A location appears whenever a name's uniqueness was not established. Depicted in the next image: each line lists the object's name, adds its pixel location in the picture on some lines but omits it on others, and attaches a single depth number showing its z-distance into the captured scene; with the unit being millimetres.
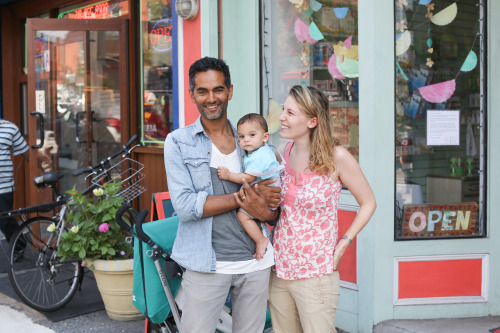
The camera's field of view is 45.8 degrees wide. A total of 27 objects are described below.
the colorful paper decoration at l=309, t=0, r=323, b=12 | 4727
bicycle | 4887
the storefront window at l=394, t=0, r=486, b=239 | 4352
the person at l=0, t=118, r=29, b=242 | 5961
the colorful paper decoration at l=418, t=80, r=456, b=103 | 4414
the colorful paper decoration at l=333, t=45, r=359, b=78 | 4449
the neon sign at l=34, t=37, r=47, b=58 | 6638
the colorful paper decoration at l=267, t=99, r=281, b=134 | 5026
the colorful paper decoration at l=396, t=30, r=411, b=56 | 4254
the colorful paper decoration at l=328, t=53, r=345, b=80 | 4582
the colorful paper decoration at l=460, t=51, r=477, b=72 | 4410
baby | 2619
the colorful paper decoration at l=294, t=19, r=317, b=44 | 4820
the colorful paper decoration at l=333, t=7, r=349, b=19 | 4504
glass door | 6590
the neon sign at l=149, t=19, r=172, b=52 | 5986
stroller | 3053
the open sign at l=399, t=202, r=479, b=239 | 4363
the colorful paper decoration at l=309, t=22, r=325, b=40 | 4738
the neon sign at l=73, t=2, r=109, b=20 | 7004
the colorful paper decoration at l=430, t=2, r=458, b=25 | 4387
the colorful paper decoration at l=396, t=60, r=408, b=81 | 4270
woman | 2686
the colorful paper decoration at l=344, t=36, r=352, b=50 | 4488
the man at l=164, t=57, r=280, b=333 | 2584
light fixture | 5199
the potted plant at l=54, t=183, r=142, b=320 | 4609
